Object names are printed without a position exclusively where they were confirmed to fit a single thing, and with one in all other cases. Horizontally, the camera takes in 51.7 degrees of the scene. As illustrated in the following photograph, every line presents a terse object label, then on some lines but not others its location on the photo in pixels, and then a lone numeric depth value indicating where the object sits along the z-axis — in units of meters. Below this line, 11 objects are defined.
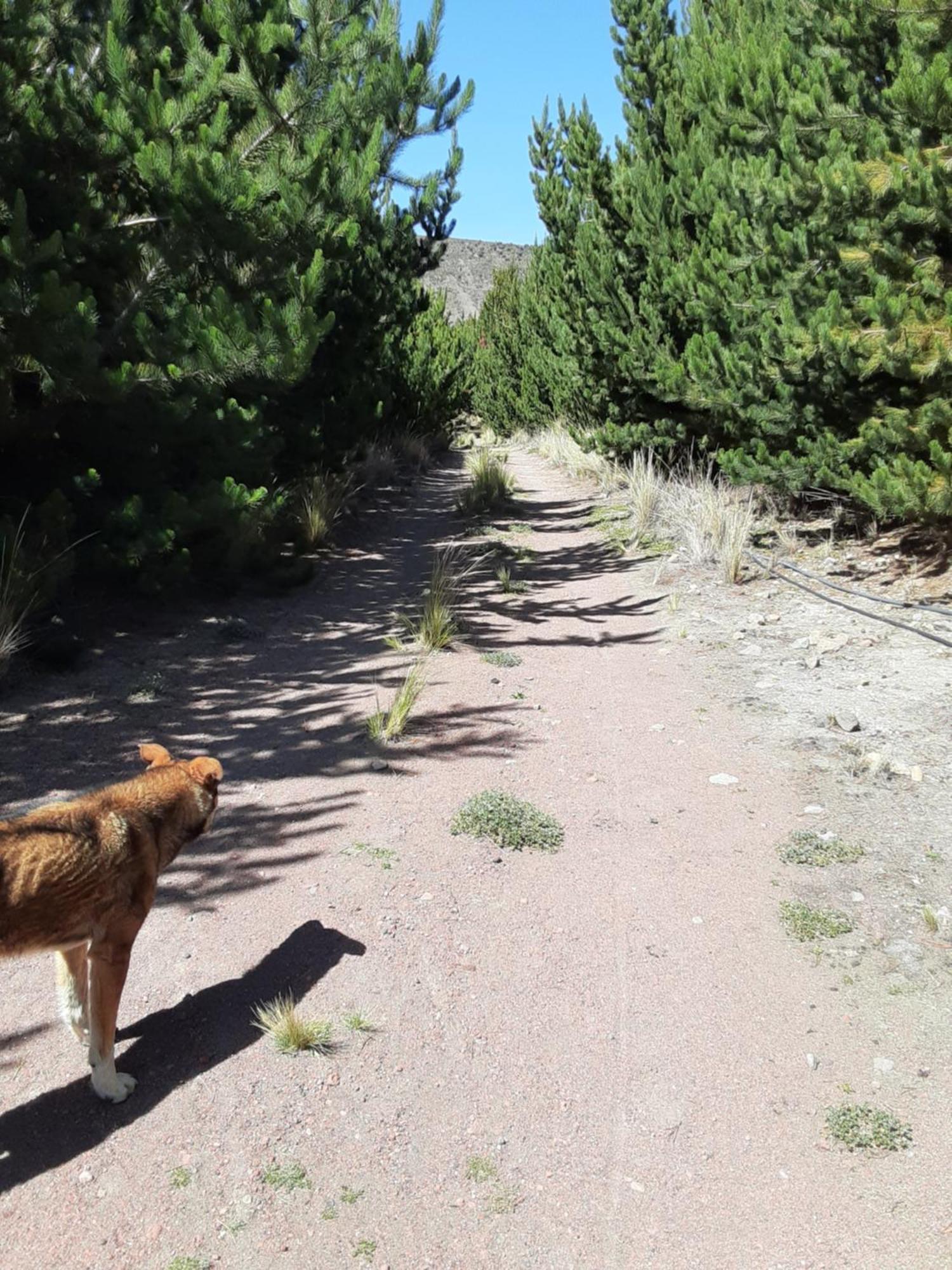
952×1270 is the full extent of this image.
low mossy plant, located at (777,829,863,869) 4.05
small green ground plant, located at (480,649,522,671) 7.04
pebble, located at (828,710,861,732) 5.43
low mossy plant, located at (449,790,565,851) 4.28
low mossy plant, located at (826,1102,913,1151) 2.56
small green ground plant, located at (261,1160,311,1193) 2.45
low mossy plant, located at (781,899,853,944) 3.54
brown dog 2.42
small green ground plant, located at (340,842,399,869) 4.07
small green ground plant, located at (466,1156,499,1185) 2.50
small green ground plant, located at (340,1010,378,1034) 3.04
